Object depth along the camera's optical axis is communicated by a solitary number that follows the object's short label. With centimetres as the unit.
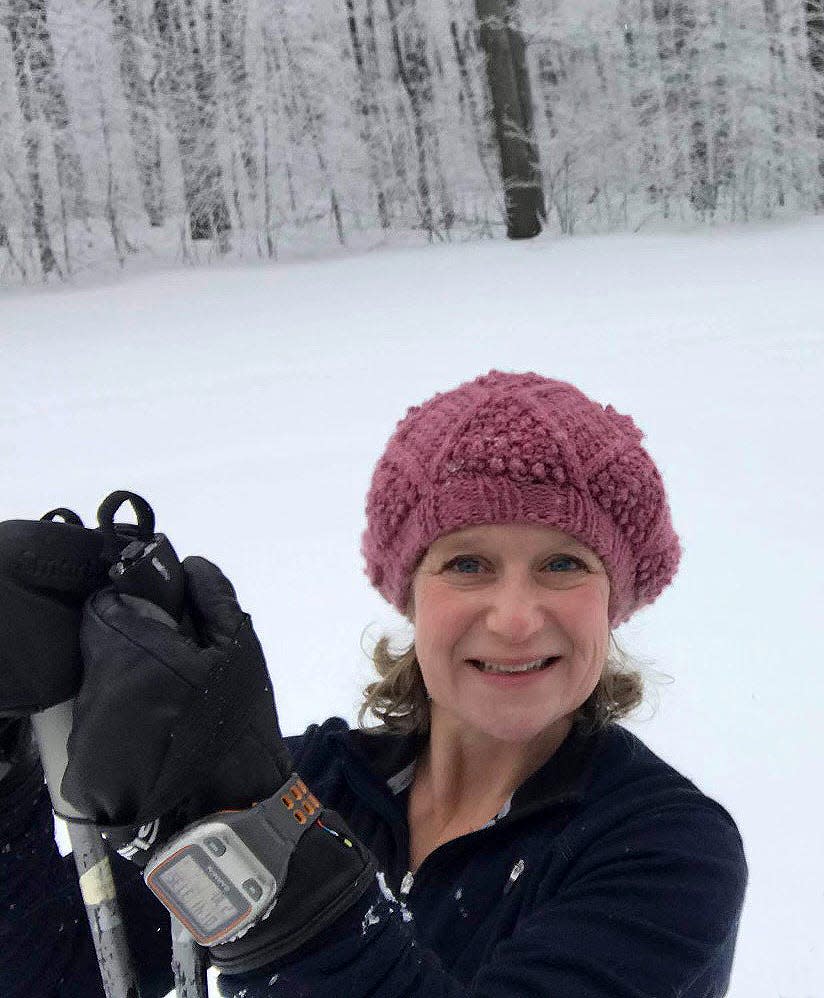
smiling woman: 85
